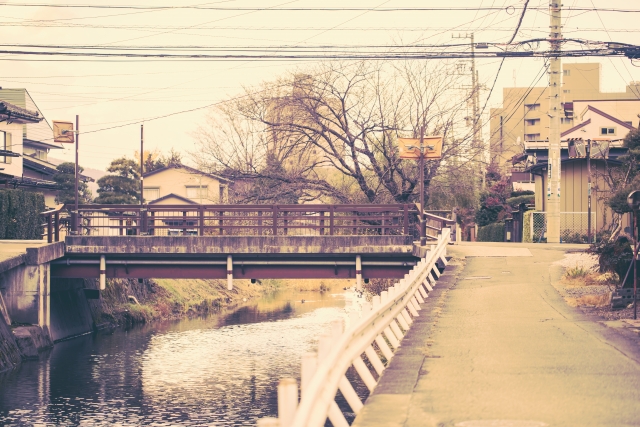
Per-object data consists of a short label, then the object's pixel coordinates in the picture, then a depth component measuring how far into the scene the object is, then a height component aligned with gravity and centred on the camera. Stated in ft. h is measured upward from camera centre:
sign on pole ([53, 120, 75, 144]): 156.56 +16.57
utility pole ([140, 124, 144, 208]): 179.83 +18.08
